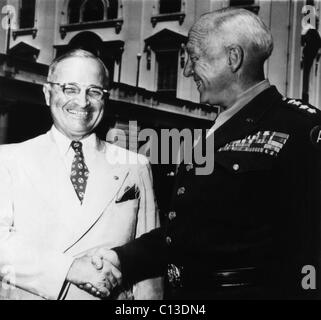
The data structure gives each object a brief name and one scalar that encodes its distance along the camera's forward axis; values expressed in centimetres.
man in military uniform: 226
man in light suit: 253
